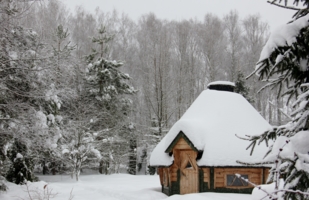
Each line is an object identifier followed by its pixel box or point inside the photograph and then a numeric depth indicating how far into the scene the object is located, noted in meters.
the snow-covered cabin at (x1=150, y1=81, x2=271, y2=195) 13.28
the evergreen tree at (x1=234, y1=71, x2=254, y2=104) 27.59
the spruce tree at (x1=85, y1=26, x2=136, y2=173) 25.17
